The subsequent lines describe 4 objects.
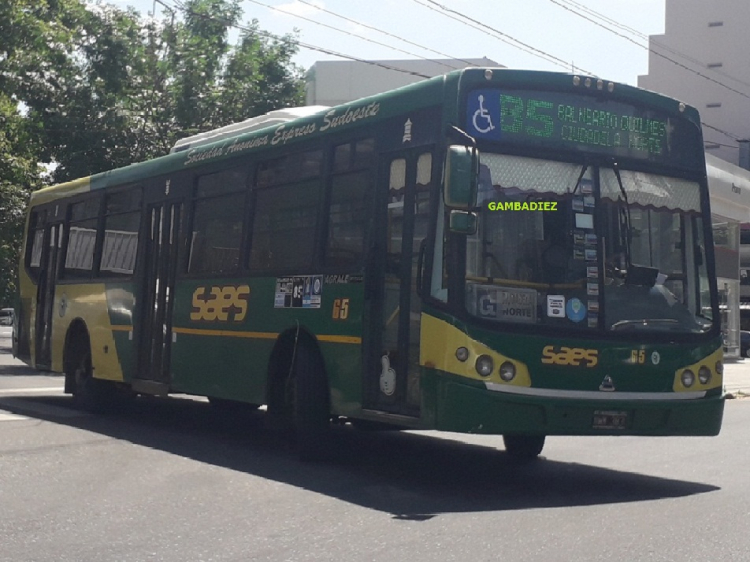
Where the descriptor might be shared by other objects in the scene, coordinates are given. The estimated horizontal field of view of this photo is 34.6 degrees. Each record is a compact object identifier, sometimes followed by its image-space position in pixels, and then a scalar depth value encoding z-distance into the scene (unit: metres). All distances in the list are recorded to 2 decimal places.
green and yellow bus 9.00
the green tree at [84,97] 30.55
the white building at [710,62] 67.56
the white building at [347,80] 63.44
